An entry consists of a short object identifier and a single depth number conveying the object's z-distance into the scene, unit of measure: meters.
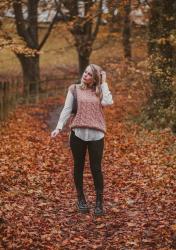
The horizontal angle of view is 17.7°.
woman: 8.76
